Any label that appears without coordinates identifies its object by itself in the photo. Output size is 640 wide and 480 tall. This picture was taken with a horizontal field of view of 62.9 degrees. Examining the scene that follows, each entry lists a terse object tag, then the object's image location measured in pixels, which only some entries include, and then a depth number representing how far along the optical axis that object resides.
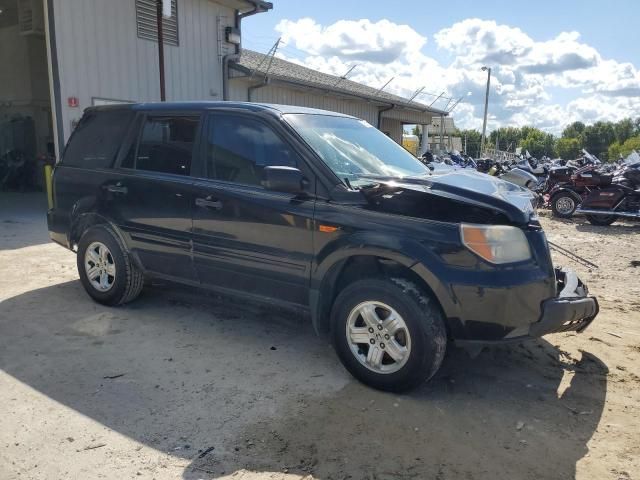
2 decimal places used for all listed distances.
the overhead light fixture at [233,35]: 12.77
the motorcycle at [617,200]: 10.51
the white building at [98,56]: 9.47
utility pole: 39.44
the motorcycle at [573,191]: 11.54
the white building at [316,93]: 13.20
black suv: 3.14
